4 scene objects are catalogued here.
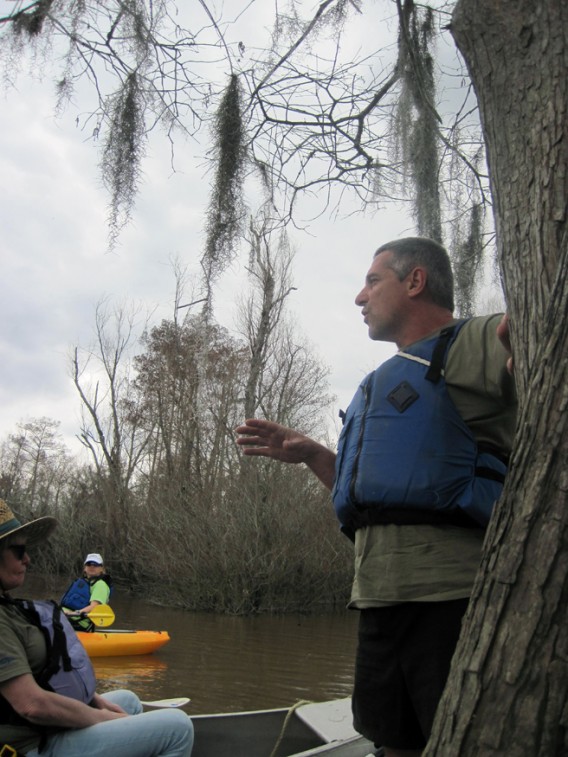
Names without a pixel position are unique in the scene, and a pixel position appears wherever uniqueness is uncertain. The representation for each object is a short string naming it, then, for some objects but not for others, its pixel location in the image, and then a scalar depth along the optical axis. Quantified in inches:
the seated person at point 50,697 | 102.3
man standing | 71.5
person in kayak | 464.8
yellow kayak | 431.8
